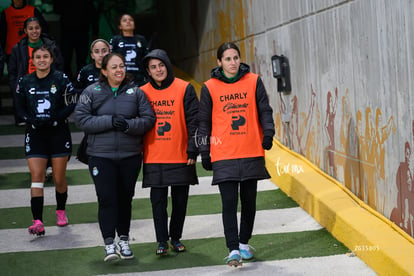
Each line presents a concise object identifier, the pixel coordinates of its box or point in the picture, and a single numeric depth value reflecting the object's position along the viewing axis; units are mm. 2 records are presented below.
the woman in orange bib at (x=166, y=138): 12969
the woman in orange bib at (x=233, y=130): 12437
